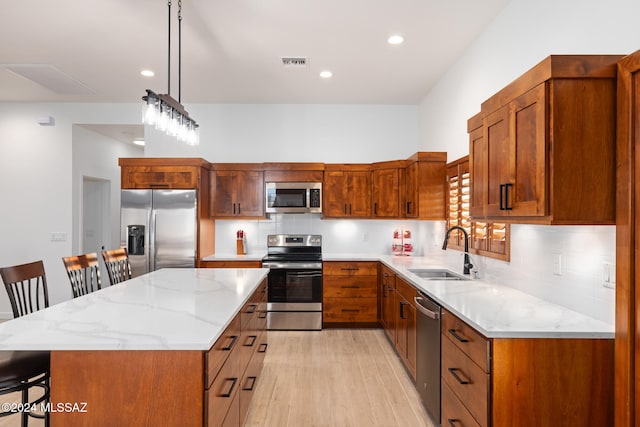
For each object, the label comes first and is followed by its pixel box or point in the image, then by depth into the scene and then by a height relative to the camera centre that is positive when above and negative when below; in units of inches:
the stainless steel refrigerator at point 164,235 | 182.9 -10.8
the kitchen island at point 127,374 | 60.1 -25.8
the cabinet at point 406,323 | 120.3 -37.7
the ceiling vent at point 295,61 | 147.0 +60.2
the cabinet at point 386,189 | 191.3 +13.0
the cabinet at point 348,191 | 198.7 +12.1
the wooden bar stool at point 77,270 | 108.9 -16.9
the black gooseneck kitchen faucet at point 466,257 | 128.8 -14.7
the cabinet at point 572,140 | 63.6 +13.1
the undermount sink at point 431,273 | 143.9 -22.3
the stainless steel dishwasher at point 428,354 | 96.5 -38.3
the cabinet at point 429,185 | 167.8 +13.3
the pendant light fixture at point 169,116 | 94.0 +25.9
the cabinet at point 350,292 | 185.5 -38.3
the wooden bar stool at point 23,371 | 69.0 -29.9
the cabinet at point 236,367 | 65.4 -33.5
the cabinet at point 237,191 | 197.8 +11.7
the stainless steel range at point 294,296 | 183.3 -39.9
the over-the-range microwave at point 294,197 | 196.2 +8.7
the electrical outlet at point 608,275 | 70.7 -11.2
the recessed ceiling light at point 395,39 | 128.7 +60.4
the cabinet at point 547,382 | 65.0 -28.9
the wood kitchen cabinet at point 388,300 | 153.5 -37.9
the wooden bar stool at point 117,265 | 127.2 -18.6
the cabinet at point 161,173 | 185.0 +19.5
